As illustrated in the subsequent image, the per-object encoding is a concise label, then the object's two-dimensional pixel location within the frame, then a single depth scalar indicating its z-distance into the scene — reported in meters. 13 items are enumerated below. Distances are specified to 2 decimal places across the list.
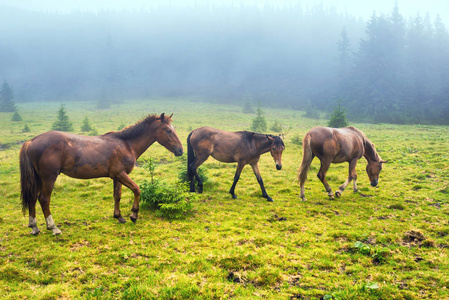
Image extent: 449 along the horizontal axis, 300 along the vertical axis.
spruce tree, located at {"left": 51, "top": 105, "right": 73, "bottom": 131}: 28.28
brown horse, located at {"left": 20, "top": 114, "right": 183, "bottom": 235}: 5.82
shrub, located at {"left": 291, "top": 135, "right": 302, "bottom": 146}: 22.48
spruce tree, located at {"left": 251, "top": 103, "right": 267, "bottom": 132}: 29.31
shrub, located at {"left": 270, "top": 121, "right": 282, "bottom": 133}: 30.01
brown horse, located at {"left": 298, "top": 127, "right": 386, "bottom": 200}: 9.51
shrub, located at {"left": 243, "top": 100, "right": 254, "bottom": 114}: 57.38
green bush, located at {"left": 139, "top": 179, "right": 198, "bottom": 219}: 7.57
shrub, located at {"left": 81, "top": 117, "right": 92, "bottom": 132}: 29.66
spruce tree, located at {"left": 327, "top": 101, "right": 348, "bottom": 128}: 24.38
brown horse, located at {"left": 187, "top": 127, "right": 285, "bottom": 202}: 10.07
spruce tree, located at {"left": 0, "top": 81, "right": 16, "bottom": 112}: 52.22
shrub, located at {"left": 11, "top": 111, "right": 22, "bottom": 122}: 38.75
